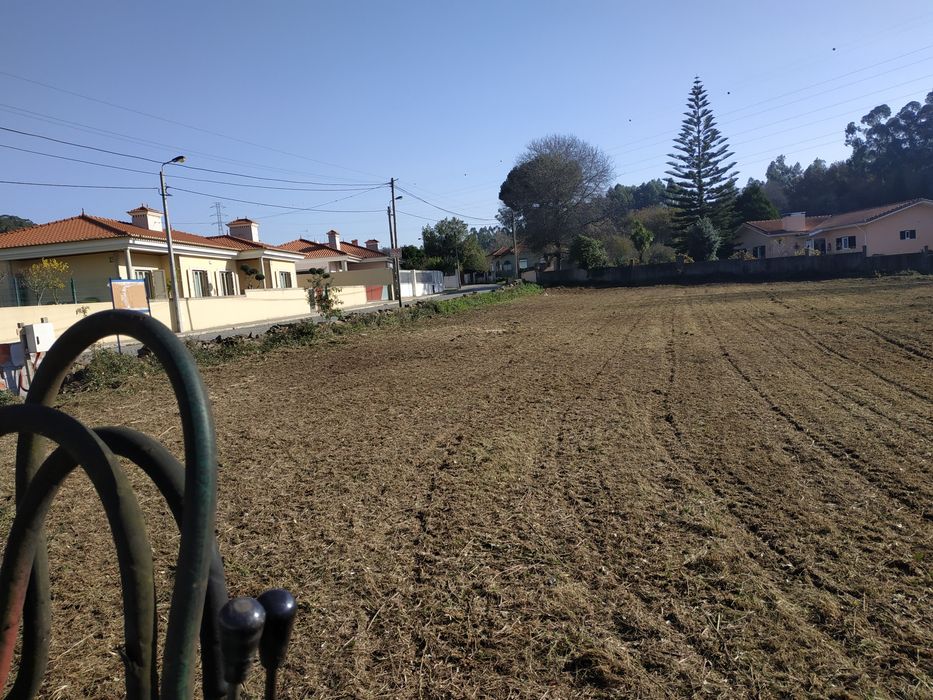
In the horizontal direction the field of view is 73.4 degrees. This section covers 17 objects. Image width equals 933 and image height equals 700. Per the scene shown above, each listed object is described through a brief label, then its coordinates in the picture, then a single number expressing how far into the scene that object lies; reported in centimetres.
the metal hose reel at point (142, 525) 114
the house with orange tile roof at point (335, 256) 5194
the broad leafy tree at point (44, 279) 2094
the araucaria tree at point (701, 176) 5081
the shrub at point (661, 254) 5564
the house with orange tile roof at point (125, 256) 2461
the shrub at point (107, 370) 1088
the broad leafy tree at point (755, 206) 6297
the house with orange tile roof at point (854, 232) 4203
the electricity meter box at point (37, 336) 993
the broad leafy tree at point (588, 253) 4928
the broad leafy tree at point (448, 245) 7056
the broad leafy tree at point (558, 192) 6278
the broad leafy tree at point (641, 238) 5725
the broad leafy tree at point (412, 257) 6712
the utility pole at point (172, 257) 2273
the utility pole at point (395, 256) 3638
